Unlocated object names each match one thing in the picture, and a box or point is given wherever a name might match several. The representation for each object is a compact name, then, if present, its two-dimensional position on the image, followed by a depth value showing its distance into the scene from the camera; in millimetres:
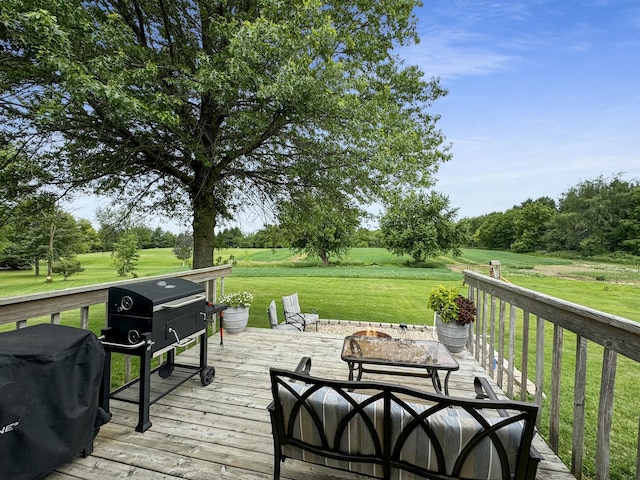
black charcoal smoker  2350
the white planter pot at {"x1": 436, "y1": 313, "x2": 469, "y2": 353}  4180
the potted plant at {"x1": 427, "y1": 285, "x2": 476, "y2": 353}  4125
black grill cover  1452
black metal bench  1247
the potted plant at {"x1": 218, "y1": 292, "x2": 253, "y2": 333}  5000
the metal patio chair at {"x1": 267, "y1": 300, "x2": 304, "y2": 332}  5641
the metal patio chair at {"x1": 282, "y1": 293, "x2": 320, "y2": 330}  6407
